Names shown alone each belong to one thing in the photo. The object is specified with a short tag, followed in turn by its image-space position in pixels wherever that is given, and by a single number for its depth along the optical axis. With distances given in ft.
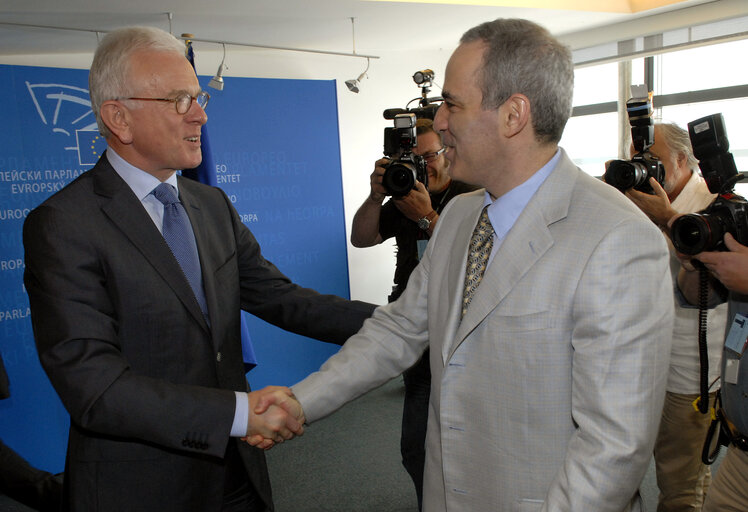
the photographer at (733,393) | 6.44
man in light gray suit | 4.06
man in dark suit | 5.19
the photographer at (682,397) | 9.52
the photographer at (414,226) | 8.96
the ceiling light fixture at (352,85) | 17.19
